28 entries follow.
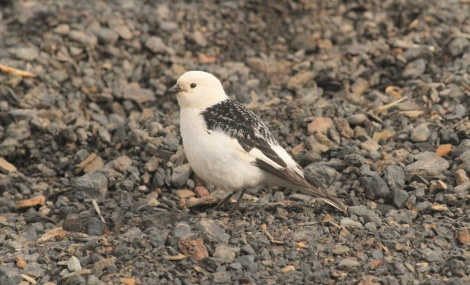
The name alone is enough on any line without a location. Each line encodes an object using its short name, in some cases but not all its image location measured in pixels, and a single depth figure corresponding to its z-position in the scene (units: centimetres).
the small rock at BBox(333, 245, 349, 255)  1033
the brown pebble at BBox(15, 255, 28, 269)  1037
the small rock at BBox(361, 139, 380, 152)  1366
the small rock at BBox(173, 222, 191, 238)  1073
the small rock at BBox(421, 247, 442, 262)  1025
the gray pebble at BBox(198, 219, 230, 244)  1061
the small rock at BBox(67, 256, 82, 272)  1012
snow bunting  1172
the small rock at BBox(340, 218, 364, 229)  1114
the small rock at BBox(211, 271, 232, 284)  972
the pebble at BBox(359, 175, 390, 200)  1234
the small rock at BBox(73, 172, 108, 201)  1337
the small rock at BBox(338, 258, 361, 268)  995
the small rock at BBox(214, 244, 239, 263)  1020
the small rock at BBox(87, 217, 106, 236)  1198
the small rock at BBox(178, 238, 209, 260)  1025
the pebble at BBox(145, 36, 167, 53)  1786
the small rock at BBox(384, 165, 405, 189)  1241
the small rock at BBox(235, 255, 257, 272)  1001
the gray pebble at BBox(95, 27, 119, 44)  1787
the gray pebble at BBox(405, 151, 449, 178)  1262
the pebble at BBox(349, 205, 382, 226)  1143
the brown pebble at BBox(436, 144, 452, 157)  1335
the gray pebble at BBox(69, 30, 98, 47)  1759
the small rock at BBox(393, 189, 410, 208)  1209
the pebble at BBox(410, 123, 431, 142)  1375
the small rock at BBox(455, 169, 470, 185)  1231
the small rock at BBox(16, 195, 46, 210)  1316
